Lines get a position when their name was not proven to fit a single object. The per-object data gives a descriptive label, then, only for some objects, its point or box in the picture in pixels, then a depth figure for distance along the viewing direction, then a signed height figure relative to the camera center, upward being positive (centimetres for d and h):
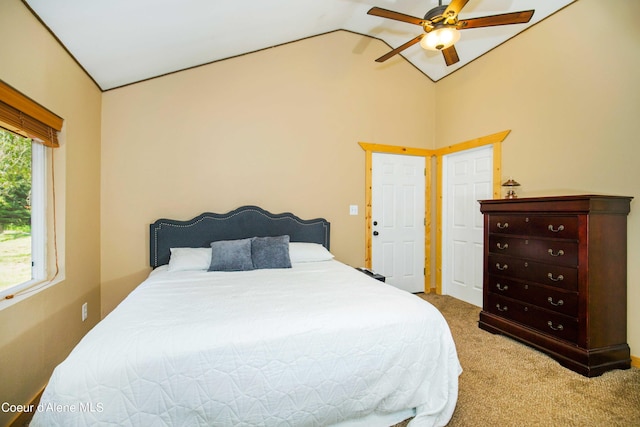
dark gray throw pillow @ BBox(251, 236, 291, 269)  263 -38
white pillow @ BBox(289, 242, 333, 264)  286 -41
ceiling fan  198 +131
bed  112 -65
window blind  153 +57
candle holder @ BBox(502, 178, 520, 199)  287 +24
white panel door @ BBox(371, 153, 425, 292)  377 -11
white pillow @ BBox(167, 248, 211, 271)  252 -42
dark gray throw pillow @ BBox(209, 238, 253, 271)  252 -39
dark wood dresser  206 -53
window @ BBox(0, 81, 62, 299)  165 +16
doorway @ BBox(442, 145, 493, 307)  343 -12
